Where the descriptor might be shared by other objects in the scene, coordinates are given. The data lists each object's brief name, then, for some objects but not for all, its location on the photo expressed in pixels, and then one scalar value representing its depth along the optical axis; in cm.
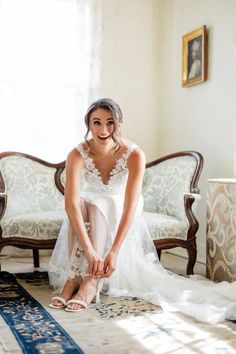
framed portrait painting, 420
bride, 269
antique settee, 338
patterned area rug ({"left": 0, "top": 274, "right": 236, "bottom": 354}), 201
